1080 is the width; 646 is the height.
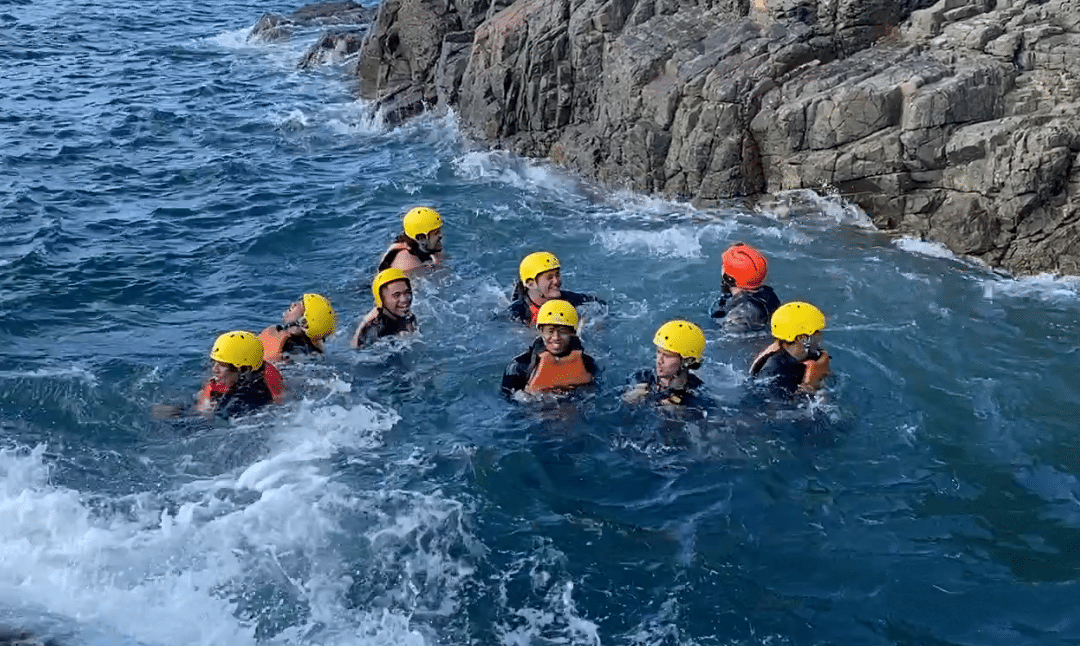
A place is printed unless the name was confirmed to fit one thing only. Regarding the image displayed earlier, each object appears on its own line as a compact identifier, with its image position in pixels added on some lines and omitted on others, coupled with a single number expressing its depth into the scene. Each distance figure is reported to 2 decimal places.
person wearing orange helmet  13.51
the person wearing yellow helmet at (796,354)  11.73
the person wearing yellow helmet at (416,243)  15.95
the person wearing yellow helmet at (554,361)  11.73
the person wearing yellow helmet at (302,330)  12.97
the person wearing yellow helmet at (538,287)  13.66
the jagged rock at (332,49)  29.39
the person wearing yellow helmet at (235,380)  11.52
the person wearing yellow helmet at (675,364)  11.32
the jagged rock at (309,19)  32.66
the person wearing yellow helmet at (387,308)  13.30
